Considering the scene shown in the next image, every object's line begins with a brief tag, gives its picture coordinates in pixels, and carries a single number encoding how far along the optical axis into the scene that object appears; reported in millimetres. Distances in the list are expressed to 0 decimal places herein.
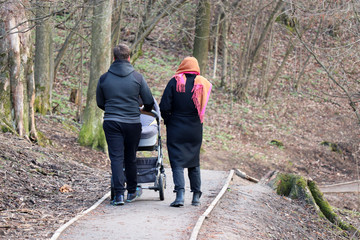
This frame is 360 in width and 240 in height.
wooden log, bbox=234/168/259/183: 23109
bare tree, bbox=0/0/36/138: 19531
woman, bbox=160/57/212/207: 13961
